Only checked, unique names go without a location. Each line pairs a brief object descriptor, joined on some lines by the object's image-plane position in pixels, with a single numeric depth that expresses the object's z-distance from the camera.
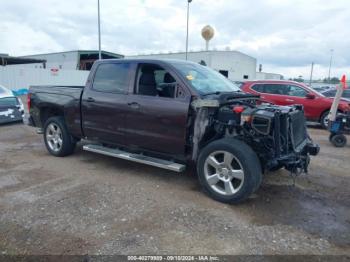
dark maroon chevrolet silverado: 3.87
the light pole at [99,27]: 22.58
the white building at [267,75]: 44.12
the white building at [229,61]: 33.16
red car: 10.23
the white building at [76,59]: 33.86
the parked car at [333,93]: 12.77
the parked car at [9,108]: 9.16
